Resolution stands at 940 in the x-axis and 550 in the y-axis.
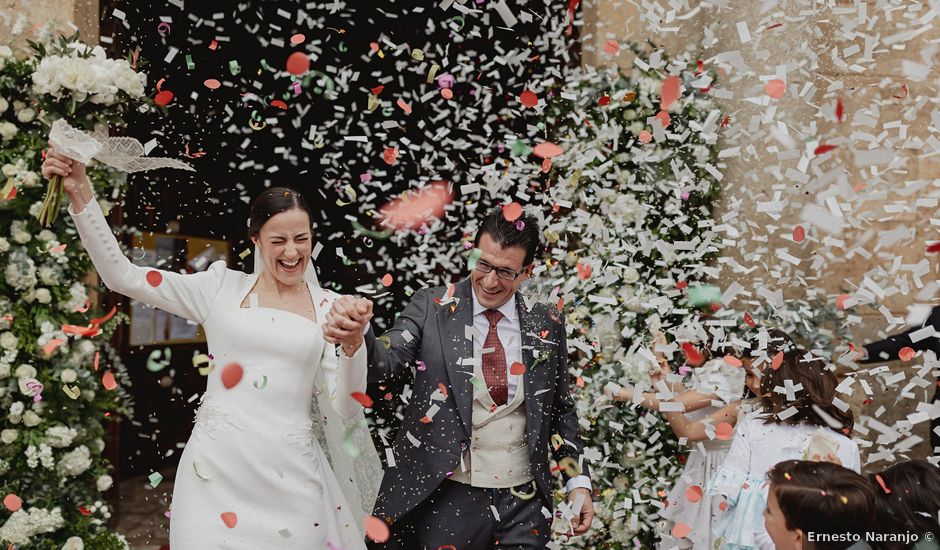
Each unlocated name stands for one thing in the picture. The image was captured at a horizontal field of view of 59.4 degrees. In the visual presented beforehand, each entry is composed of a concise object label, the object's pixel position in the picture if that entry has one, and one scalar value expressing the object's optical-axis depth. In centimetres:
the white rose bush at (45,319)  383
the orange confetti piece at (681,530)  394
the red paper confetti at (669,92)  446
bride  273
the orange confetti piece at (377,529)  293
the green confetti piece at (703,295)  480
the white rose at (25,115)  385
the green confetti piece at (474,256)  307
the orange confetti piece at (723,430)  376
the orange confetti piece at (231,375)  277
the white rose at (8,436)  382
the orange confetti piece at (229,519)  271
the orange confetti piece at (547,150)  439
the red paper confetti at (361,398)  271
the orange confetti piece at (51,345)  387
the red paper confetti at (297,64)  297
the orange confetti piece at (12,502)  381
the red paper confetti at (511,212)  300
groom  293
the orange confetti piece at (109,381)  380
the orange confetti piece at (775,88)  492
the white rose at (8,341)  383
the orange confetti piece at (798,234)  465
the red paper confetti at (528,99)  433
